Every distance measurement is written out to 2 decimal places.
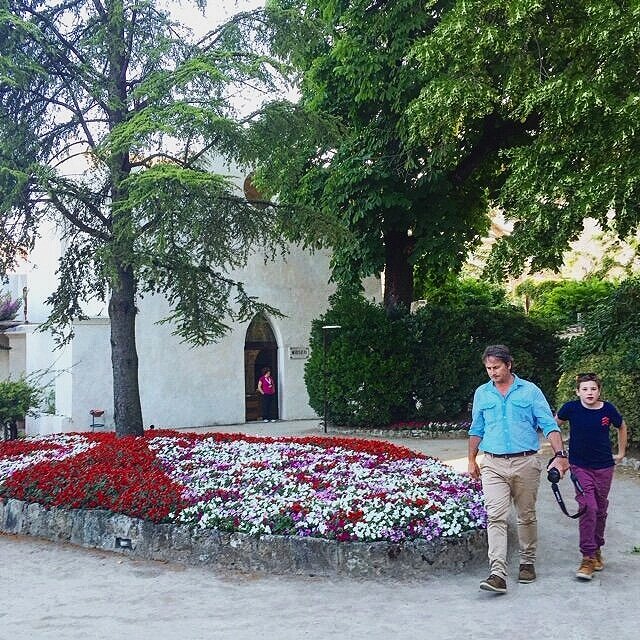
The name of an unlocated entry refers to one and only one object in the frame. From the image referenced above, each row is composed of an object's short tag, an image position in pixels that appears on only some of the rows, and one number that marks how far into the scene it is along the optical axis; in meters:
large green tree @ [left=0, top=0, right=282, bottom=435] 9.16
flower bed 6.25
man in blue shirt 5.42
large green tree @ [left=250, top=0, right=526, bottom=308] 14.64
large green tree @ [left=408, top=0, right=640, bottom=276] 10.83
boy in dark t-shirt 5.75
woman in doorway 20.80
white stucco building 17.73
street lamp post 17.17
